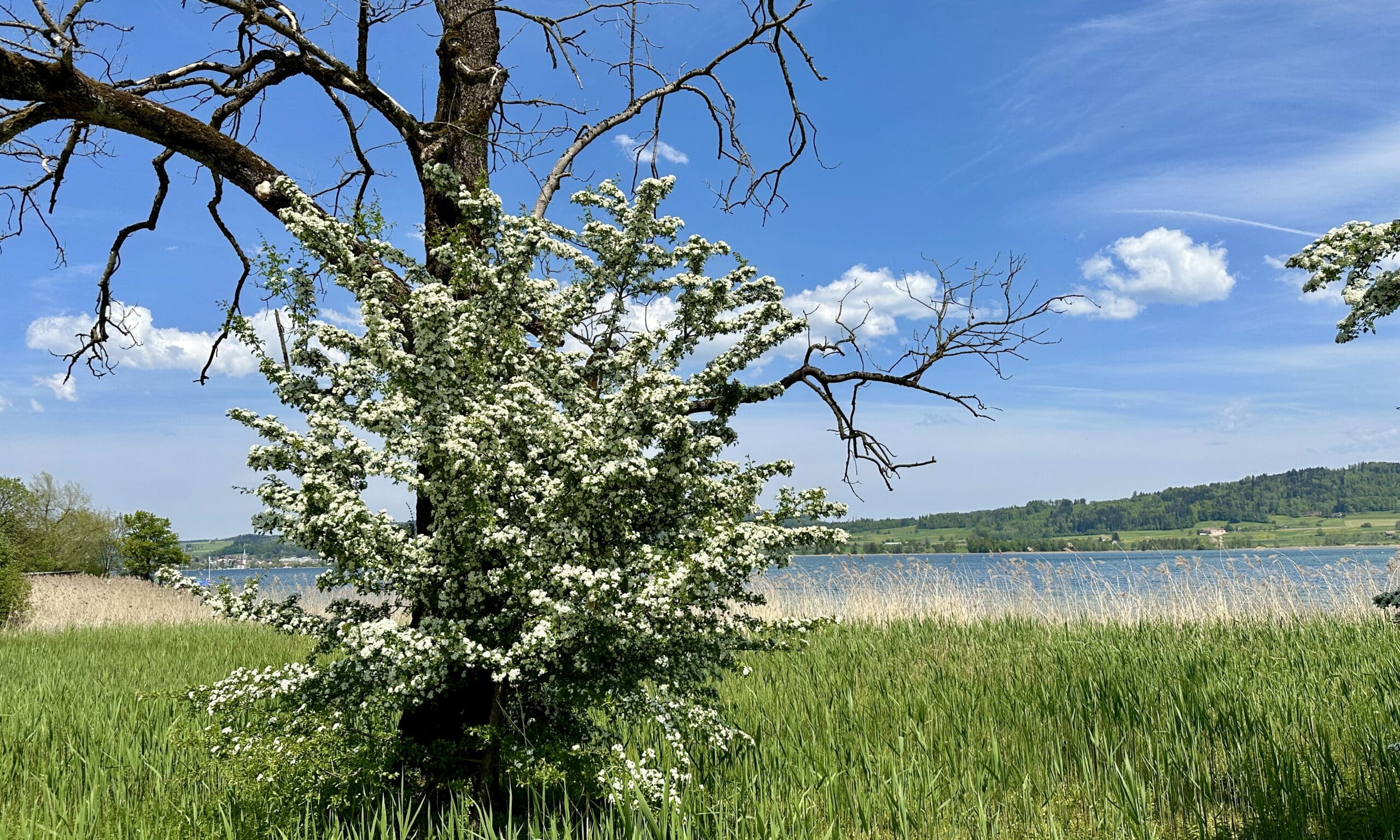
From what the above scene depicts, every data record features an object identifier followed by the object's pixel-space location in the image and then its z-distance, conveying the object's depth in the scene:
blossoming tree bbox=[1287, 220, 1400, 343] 3.73
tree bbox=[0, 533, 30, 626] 16.83
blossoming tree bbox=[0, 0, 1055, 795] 3.66
